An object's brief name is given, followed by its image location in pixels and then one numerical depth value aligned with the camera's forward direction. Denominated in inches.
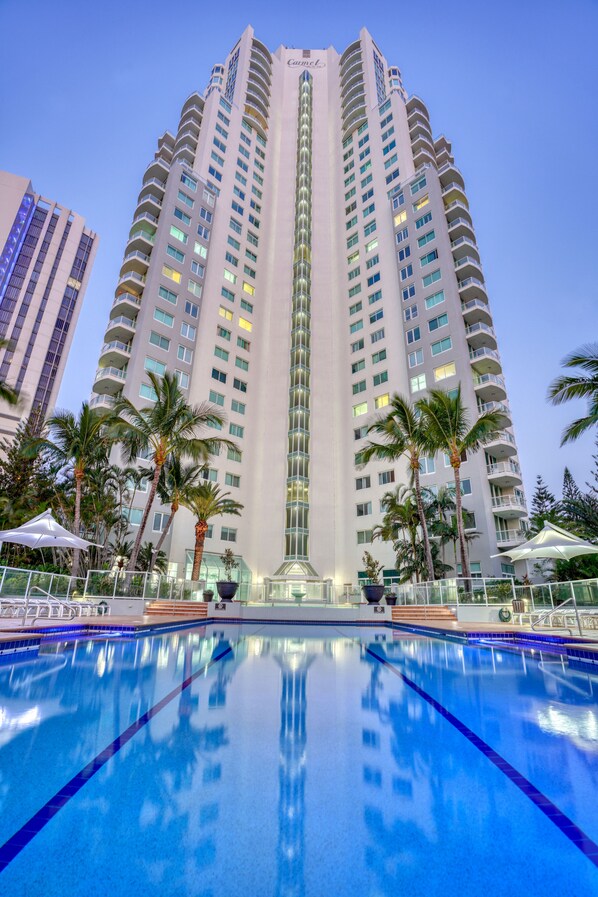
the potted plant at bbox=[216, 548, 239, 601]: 877.8
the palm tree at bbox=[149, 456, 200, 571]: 967.0
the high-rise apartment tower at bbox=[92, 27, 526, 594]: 1359.5
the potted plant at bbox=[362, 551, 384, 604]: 861.8
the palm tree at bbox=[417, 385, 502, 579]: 812.6
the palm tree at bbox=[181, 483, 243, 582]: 1005.8
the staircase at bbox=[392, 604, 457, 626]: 732.0
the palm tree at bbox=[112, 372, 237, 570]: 816.9
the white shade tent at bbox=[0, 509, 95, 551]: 518.3
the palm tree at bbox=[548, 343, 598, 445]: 571.2
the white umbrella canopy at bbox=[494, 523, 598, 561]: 505.0
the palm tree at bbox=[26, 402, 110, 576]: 862.5
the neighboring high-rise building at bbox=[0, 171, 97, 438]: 2748.5
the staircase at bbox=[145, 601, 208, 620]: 772.6
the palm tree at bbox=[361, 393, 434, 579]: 893.2
